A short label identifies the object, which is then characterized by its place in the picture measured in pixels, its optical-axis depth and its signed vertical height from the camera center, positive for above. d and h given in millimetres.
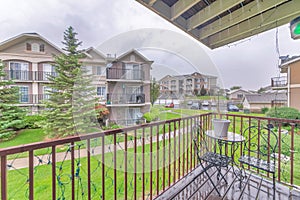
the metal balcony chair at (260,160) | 1516 -679
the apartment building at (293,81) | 7820 +952
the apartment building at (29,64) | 8281 +2009
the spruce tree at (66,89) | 6121 +428
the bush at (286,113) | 5820 -550
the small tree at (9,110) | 6472 -517
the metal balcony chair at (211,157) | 1636 -682
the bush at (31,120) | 7412 -1051
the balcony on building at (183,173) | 841 -907
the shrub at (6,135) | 5968 -1461
